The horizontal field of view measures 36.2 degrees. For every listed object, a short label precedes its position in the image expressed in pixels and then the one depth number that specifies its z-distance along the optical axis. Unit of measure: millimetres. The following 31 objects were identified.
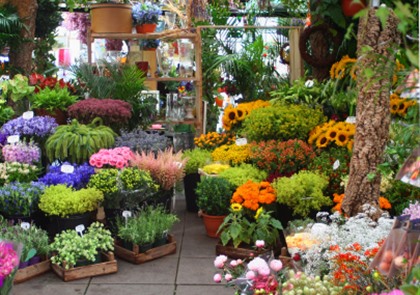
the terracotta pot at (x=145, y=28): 7789
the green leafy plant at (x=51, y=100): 5906
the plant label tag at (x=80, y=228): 4629
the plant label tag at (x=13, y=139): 5266
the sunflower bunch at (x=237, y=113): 6512
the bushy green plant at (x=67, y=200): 4711
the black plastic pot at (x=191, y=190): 6367
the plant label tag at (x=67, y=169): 5109
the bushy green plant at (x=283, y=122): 5781
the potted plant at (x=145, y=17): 7727
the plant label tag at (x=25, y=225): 4689
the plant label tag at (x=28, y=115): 5578
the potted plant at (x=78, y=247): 4473
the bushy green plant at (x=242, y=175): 5379
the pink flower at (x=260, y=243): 3553
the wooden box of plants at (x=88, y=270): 4457
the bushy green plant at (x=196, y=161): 6262
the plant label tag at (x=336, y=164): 5168
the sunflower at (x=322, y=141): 5613
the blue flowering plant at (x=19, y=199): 4812
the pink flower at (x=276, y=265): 2984
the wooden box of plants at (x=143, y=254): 4820
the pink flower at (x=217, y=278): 3087
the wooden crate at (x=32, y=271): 4434
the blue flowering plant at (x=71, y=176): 5055
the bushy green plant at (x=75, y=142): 5316
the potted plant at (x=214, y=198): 5266
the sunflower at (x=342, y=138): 5508
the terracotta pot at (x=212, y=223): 5418
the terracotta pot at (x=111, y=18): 7535
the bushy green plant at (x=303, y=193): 4957
